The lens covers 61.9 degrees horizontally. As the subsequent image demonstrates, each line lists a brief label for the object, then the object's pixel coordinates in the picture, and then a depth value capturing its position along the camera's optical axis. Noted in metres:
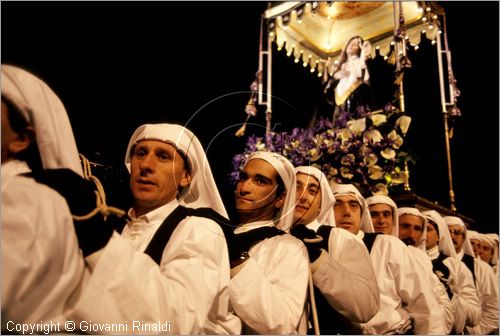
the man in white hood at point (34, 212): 1.35
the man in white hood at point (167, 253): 1.66
